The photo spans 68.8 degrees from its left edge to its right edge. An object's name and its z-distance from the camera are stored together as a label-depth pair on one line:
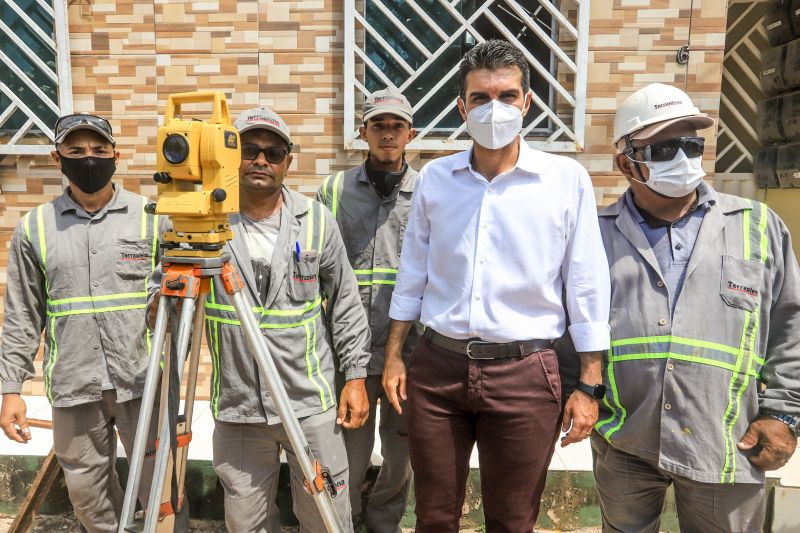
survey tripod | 1.68
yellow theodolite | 1.74
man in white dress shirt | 1.89
